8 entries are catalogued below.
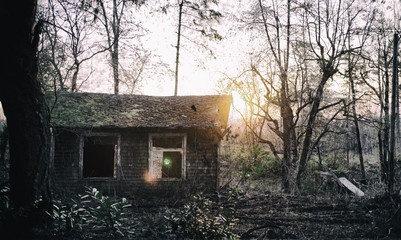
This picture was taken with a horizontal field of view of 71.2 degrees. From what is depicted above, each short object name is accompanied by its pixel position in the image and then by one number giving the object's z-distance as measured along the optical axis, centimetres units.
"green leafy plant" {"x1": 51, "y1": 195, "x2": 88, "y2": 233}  413
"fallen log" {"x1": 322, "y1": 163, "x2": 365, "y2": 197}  1336
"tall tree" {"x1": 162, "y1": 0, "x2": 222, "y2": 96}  1926
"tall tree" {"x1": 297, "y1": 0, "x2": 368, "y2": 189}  1396
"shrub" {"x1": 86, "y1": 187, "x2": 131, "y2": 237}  407
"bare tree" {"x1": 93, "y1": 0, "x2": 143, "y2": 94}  2003
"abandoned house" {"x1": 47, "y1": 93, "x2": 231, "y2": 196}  1183
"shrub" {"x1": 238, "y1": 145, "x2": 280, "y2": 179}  924
